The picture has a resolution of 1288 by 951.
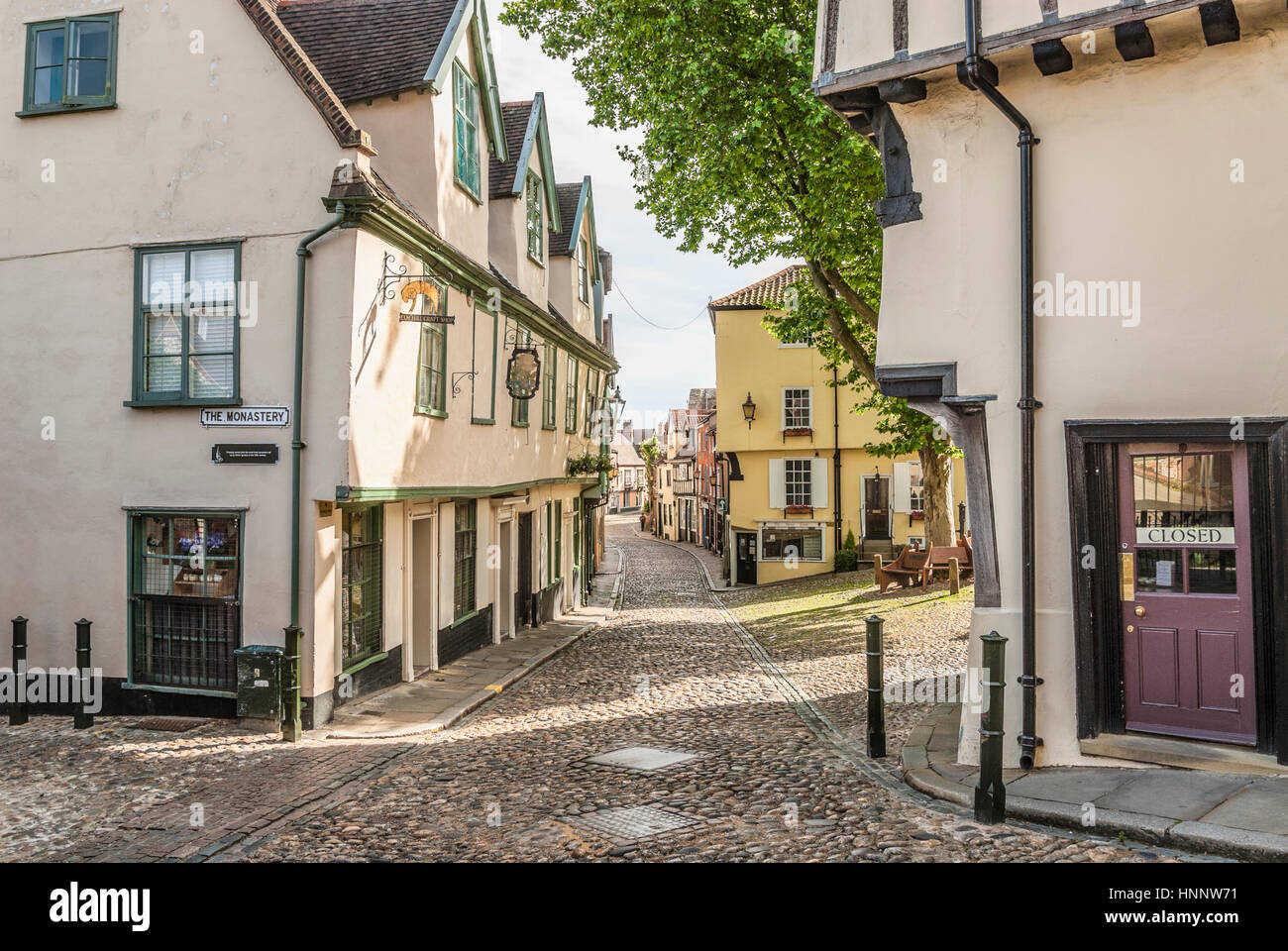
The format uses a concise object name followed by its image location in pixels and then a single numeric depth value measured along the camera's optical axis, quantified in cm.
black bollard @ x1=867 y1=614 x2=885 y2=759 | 887
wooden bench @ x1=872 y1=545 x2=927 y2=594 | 2347
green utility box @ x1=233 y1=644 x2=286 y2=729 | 1035
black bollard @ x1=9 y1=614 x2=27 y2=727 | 1074
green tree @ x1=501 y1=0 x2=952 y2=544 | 1503
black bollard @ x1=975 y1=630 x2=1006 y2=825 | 682
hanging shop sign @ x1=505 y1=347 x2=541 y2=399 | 1555
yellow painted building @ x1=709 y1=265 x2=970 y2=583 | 3444
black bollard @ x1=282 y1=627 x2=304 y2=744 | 1009
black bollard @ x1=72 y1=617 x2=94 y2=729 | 1064
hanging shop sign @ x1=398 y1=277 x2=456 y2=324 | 1122
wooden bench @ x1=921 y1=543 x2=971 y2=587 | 2230
